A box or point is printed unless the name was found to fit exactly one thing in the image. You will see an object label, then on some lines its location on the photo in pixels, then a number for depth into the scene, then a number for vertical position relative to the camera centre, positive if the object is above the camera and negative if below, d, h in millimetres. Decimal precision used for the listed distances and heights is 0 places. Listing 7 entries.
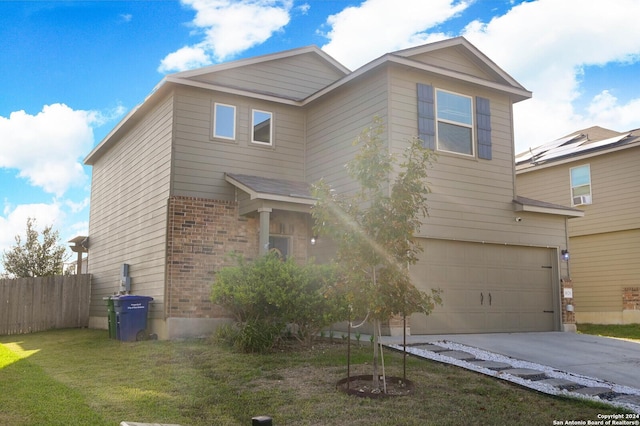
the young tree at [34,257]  25438 +904
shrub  9977 -375
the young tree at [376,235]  7250 +559
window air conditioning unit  20117 +2769
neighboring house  18922 +2048
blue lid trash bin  12724 -858
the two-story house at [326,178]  13039 +2372
